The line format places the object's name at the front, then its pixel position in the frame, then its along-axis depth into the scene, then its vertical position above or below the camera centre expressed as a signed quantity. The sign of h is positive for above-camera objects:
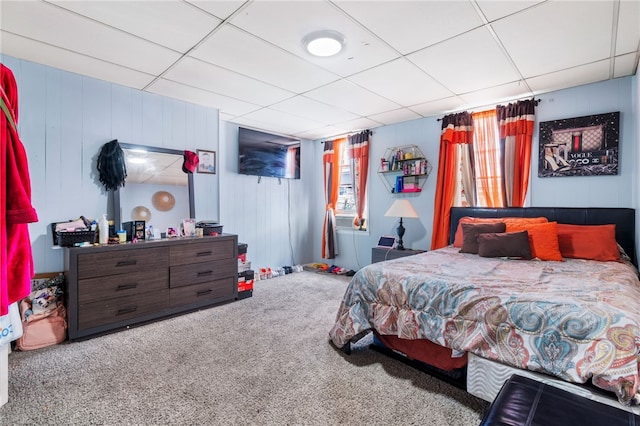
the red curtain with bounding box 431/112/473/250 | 3.90 +0.59
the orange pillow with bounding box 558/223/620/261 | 2.68 -0.27
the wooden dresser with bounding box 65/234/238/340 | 2.62 -0.69
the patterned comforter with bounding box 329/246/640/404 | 1.39 -0.56
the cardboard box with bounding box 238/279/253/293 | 3.83 -0.95
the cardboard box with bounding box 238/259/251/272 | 3.91 -0.71
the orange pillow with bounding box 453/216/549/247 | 3.15 -0.08
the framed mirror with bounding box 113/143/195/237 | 3.30 +0.24
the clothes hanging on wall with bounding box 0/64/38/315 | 1.48 +0.02
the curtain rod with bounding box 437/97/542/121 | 3.38 +1.26
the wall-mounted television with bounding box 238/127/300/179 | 4.67 +0.95
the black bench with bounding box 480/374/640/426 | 1.03 -0.71
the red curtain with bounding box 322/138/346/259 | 5.43 +0.40
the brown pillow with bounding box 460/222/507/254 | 3.15 -0.21
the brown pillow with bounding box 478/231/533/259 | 2.77 -0.30
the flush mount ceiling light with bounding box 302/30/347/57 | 2.23 +1.29
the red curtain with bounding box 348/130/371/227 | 4.97 +0.77
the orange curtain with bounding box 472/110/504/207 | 3.70 +0.66
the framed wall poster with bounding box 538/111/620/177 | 2.98 +0.70
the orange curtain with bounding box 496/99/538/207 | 3.40 +0.76
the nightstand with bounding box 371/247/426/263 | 4.13 -0.57
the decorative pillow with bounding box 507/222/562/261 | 2.74 -0.25
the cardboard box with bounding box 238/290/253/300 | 3.81 -1.05
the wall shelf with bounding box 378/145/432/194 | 4.32 +0.65
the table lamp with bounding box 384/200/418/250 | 4.09 +0.03
